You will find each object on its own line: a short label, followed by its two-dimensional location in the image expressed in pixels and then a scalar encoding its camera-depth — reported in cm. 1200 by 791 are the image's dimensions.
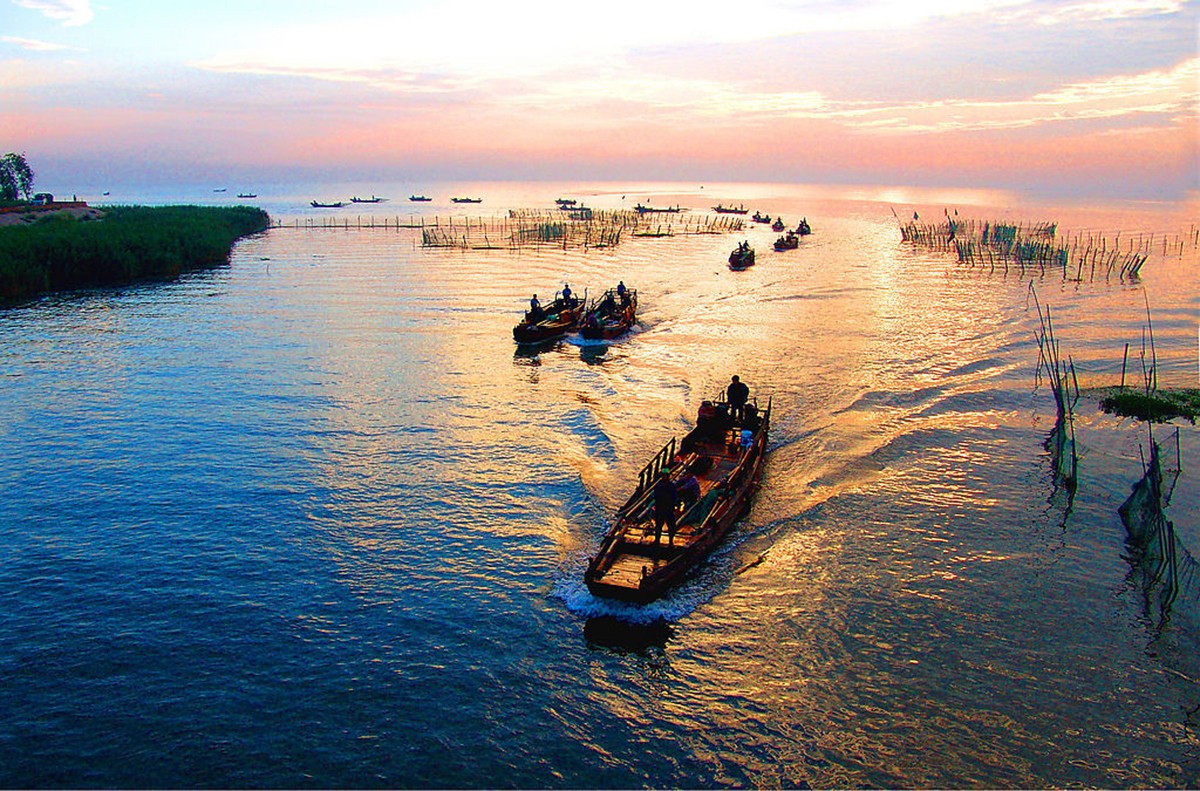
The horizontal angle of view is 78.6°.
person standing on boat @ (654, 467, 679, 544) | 1836
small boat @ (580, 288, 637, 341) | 4616
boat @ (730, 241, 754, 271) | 7644
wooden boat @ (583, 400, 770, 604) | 1758
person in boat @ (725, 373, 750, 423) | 2733
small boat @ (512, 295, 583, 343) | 4481
